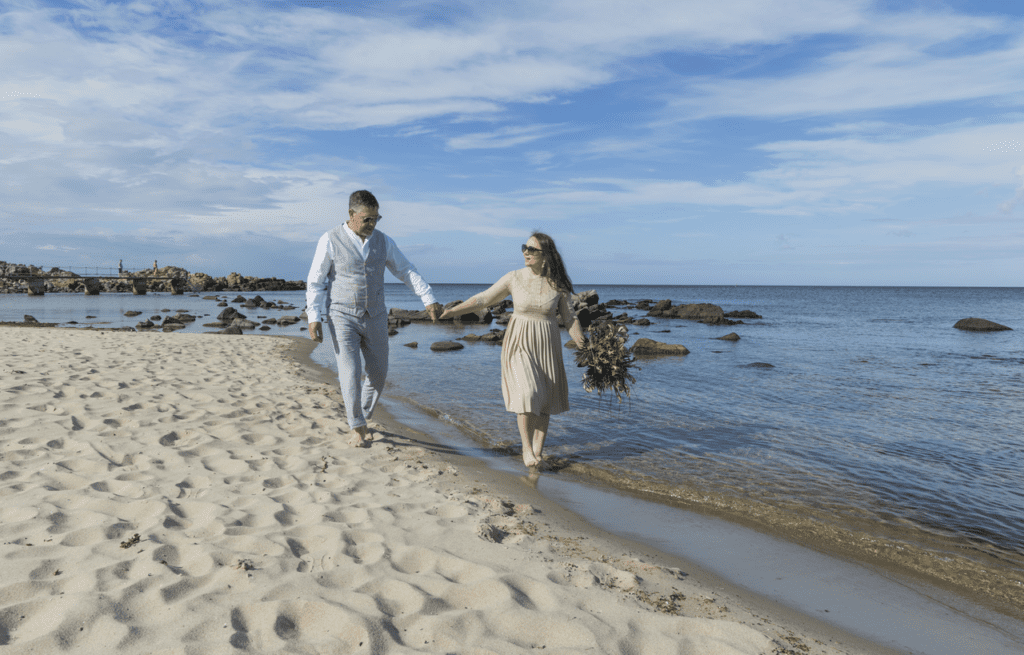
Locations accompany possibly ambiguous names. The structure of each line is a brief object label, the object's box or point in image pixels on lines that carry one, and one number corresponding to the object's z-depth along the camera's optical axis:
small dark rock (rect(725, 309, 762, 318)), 40.88
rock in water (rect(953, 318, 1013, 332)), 31.95
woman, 5.77
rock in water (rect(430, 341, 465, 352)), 18.05
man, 5.64
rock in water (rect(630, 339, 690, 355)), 18.52
